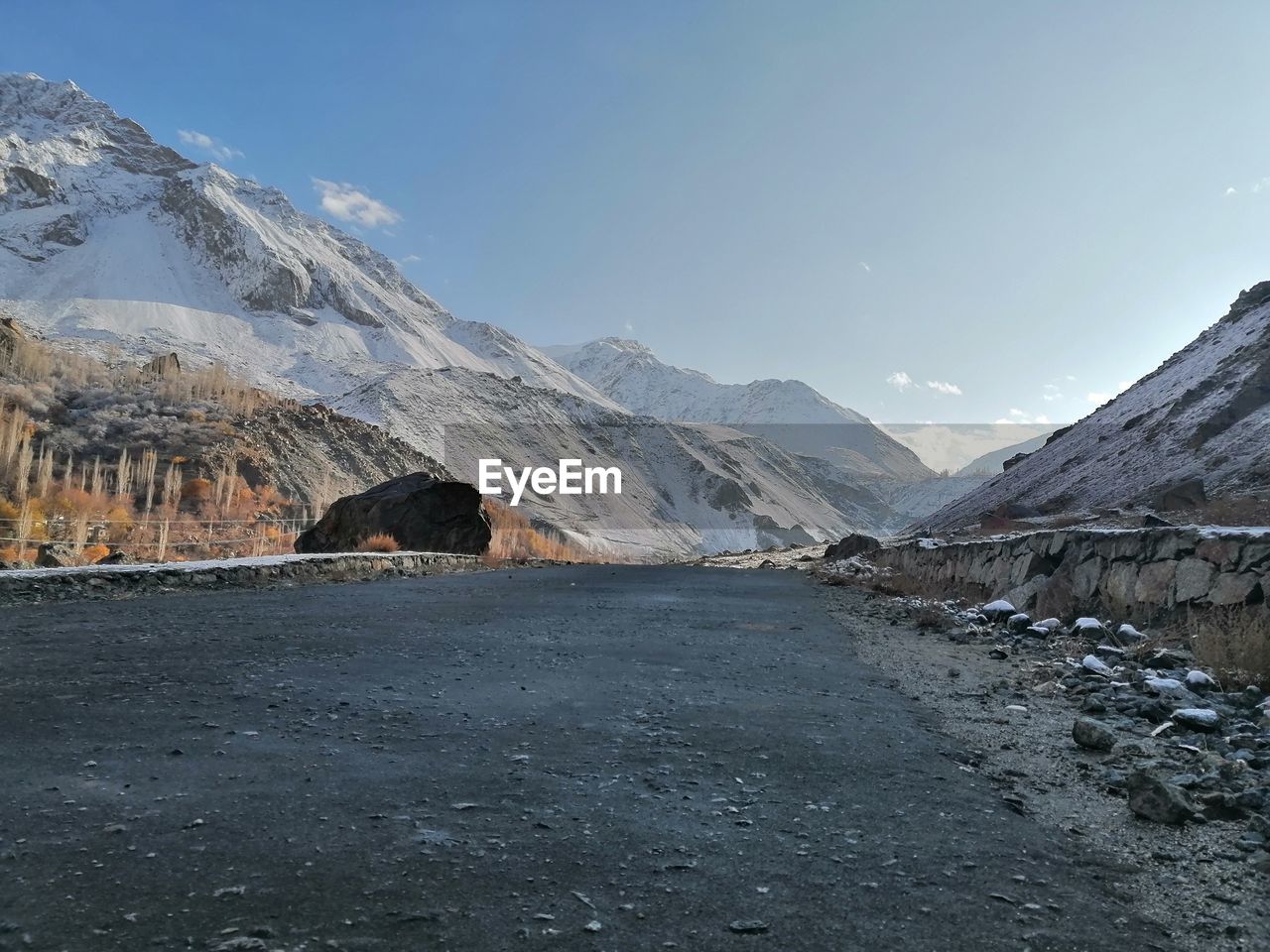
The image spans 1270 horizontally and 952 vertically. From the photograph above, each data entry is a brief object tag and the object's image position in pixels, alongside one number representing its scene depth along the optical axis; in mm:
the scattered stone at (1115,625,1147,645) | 6730
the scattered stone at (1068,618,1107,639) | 7073
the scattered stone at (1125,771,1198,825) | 2904
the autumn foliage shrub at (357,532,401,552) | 21688
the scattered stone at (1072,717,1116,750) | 3902
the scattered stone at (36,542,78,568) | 13820
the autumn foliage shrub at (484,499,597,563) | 33156
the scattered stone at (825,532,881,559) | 36125
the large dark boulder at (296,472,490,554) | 23000
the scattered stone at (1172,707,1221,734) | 4066
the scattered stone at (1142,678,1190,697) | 4816
